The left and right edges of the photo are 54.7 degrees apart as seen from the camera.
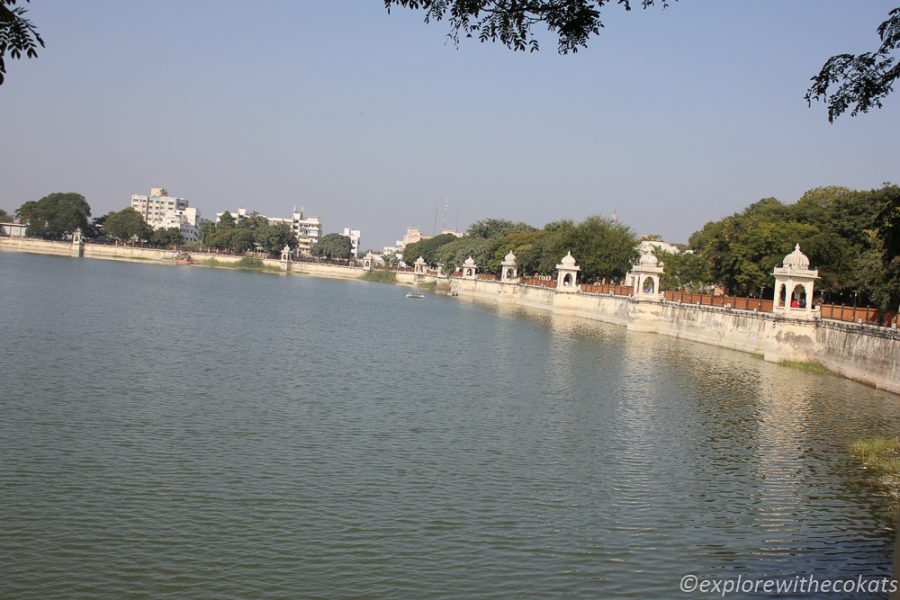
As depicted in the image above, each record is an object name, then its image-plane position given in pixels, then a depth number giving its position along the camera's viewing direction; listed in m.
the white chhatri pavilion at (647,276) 56.69
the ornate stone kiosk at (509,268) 102.25
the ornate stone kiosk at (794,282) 37.72
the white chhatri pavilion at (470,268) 121.50
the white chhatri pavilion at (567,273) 75.69
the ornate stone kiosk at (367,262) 173.00
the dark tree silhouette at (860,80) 11.42
